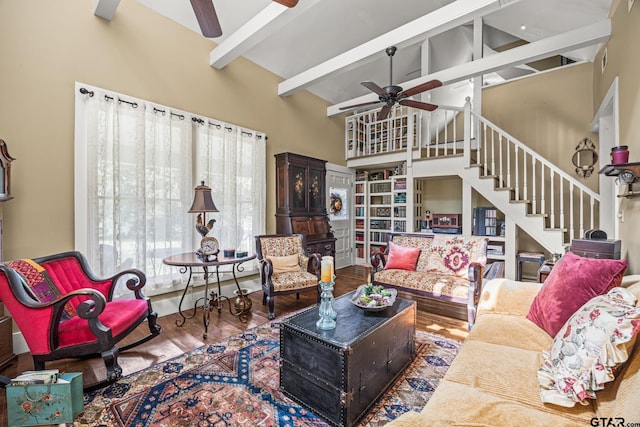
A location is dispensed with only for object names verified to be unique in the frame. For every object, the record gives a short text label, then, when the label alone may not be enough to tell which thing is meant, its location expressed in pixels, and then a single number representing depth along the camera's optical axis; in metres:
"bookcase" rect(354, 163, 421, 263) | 5.68
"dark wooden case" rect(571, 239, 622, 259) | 2.37
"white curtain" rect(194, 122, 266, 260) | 3.62
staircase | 3.90
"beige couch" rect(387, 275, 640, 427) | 0.97
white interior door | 5.74
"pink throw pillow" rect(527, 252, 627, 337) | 1.53
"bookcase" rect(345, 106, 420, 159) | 5.11
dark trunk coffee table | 1.55
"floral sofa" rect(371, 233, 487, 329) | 2.91
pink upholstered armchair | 1.83
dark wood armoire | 4.47
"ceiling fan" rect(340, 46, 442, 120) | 3.11
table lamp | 3.01
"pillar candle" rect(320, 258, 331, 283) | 1.80
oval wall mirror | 4.38
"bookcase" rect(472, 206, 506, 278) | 4.56
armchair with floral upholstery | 3.21
